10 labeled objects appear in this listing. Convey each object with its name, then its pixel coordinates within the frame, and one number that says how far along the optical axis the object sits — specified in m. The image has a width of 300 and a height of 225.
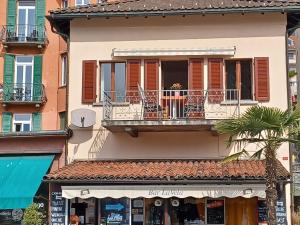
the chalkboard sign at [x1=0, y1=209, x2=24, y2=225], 21.89
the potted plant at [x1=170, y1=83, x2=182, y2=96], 21.34
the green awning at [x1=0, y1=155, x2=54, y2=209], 20.03
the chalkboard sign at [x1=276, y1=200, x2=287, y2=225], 19.03
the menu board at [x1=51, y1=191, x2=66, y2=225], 20.16
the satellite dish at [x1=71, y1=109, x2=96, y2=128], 21.06
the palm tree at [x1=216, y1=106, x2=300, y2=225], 15.56
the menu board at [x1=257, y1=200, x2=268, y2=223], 19.54
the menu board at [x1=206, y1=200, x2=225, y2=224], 20.11
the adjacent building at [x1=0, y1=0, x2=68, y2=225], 33.81
